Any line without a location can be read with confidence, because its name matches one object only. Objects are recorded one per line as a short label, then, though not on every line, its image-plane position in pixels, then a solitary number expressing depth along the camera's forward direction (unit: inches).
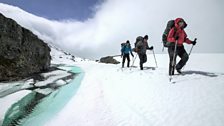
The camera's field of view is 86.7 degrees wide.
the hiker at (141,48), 310.4
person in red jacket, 192.2
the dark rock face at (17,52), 330.2
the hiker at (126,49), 393.2
